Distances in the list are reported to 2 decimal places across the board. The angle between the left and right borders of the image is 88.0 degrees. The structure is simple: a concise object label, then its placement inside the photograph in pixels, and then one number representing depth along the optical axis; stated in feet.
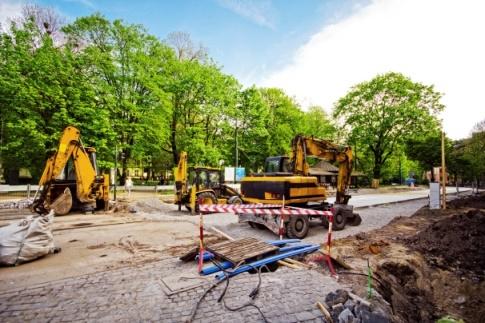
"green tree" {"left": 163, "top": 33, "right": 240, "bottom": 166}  86.28
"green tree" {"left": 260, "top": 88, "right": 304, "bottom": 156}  116.37
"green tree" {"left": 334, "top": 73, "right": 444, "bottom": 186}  106.52
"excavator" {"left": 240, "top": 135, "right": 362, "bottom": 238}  26.16
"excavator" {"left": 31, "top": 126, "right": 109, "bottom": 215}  34.58
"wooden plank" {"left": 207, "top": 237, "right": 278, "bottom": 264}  15.38
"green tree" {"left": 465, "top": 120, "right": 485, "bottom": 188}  60.00
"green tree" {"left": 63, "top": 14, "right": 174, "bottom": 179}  71.41
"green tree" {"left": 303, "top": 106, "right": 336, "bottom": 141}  131.34
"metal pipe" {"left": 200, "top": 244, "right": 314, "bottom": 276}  14.30
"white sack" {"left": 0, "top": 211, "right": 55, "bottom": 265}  16.38
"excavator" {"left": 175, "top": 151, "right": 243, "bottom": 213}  41.70
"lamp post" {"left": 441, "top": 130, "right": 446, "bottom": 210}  39.12
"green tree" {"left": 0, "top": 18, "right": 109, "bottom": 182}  56.59
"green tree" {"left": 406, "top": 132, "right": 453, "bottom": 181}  65.46
